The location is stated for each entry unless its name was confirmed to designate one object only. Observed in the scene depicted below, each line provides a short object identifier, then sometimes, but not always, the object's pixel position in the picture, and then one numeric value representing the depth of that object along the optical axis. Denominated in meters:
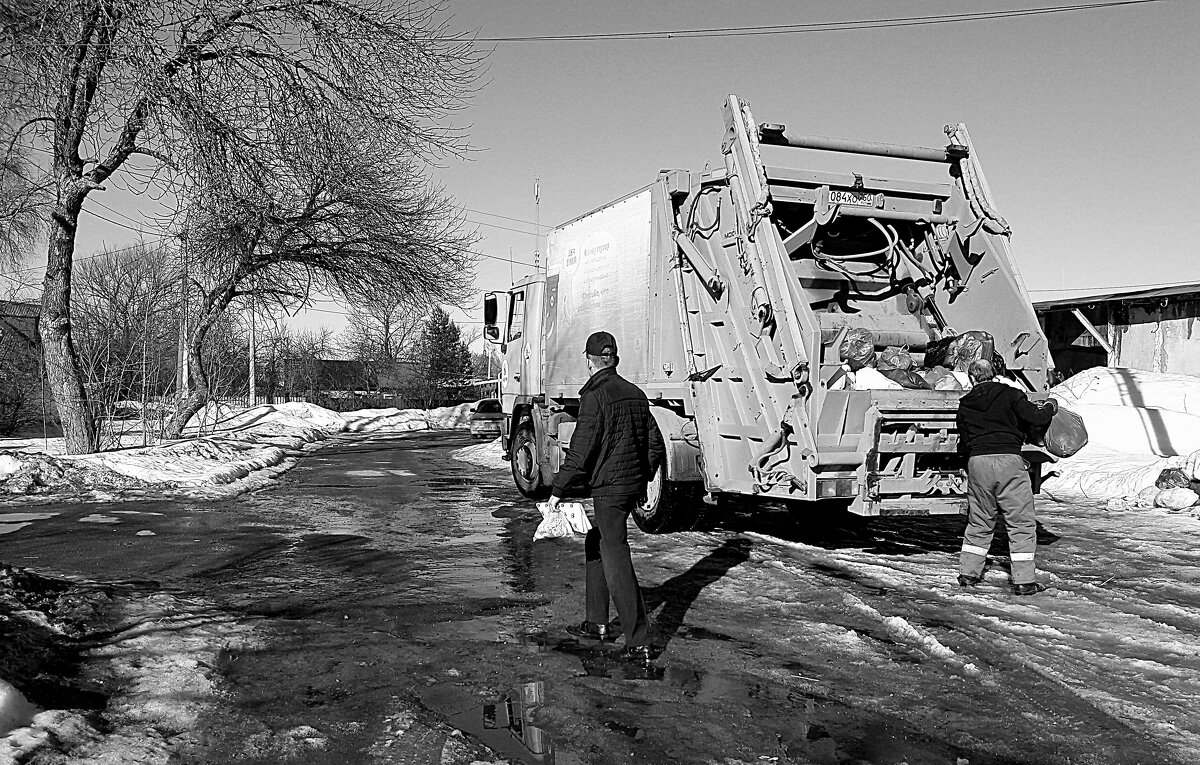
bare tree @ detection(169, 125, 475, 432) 20.69
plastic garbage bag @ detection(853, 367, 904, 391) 7.16
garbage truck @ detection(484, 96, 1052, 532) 6.94
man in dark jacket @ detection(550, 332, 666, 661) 5.08
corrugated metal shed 20.02
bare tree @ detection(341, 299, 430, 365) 60.81
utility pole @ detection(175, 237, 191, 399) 19.16
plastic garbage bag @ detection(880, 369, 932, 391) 7.28
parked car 27.28
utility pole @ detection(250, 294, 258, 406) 35.08
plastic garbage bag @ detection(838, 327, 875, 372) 7.32
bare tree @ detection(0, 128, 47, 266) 14.25
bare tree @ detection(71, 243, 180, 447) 15.64
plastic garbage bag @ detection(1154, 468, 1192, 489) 11.02
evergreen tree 60.16
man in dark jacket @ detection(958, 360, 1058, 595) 6.43
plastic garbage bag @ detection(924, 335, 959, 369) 8.00
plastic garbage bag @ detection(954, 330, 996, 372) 7.73
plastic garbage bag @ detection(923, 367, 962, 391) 7.43
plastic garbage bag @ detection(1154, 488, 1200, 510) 10.74
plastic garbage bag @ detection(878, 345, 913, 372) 7.50
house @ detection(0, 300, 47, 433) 24.25
